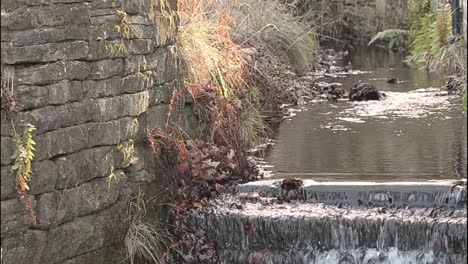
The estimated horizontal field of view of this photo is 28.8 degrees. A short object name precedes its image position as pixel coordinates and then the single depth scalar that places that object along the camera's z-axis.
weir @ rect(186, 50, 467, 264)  6.35
